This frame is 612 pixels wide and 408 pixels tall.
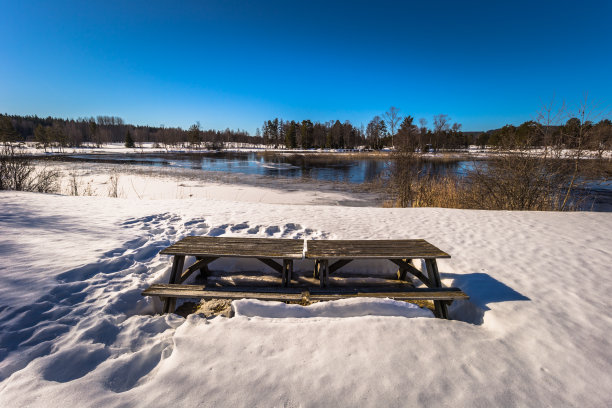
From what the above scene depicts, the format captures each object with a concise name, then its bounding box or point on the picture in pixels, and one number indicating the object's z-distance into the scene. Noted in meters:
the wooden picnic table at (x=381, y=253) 3.03
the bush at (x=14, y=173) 9.15
